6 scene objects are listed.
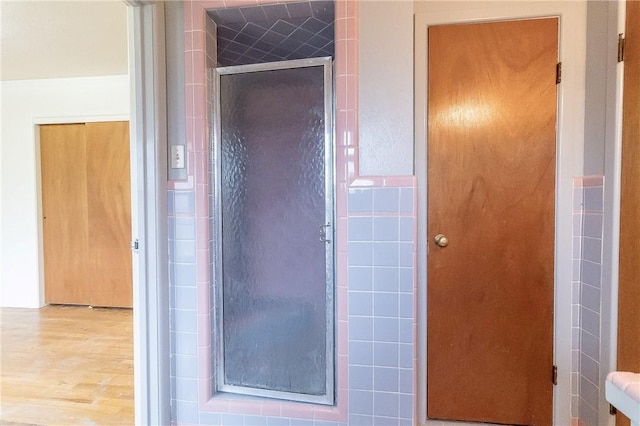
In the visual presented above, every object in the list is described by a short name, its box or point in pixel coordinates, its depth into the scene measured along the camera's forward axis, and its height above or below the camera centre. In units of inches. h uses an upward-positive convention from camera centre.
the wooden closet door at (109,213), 122.8 -4.3
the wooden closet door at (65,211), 125.6 -3.6
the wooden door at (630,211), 47.2 -1.7
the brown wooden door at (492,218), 58.1 -3.2
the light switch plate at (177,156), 59.2 +8.2
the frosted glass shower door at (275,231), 59.9 -5.7
